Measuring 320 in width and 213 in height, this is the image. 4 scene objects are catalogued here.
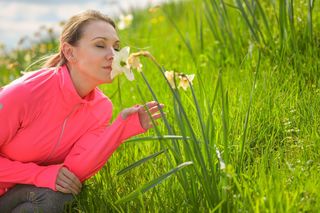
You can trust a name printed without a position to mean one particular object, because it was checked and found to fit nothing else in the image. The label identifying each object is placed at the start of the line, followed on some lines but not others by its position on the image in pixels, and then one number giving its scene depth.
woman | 2.49
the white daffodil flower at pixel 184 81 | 2.23
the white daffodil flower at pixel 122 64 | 2.06
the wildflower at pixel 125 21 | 4.37
